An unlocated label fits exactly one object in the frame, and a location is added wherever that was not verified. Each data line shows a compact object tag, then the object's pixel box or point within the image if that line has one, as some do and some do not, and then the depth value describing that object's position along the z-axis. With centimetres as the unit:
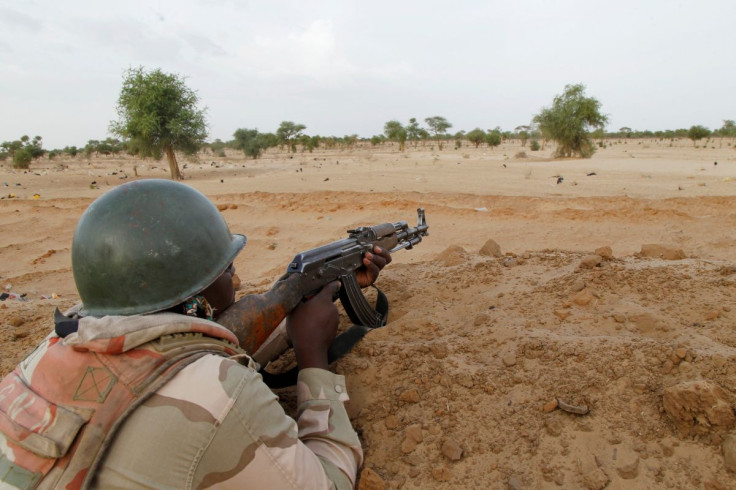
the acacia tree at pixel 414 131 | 5322
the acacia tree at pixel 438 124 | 5666
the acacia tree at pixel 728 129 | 4103
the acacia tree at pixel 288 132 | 4917
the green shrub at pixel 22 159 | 2900
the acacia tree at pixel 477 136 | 4859
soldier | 116
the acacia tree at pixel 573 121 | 2561
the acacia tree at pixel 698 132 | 4044
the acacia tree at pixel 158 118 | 2061
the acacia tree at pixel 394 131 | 5052
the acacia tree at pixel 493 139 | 4528
